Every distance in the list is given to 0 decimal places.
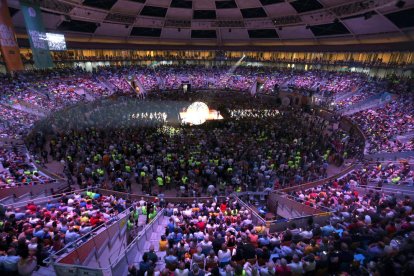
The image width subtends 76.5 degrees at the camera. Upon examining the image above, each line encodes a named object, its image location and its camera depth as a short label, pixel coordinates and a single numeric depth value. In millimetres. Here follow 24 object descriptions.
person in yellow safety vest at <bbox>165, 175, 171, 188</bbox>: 15098
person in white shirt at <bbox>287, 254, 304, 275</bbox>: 6309
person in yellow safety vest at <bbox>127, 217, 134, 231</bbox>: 10180
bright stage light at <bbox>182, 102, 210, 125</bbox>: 27539
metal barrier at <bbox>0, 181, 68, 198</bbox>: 11273
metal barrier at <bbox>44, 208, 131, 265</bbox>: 6902
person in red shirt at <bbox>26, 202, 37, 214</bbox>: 9439
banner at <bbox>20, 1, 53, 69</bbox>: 25661
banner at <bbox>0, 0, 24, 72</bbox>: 27117
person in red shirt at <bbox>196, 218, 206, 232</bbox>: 9274
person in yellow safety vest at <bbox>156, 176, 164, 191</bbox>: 14578
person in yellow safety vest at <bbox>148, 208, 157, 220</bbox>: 11041
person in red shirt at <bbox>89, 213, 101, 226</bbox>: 8686
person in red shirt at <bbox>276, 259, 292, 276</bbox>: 6270
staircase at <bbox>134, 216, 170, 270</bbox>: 7470
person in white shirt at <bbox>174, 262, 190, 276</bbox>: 6234
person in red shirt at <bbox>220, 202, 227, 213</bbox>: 11378
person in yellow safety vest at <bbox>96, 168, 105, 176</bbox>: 15129
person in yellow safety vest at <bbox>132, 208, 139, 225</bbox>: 10748
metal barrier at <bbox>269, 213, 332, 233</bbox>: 9828
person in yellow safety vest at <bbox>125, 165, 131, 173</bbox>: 15562
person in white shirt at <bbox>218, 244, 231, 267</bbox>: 7238
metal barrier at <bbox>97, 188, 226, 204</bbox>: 13141
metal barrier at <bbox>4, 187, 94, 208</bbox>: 9809
